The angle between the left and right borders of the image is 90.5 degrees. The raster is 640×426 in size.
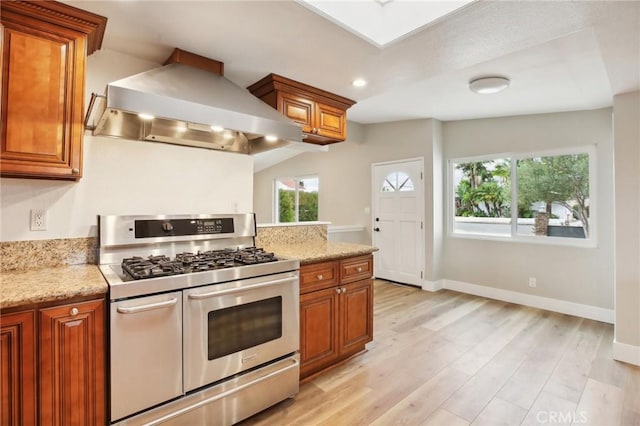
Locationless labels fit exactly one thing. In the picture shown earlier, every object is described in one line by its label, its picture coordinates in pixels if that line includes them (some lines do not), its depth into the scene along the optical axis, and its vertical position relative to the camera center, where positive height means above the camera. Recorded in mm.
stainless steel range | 1540 -593
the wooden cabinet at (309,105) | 2627 +987
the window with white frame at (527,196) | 3770 +259
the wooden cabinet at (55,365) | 1310 -653
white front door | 4902 -74
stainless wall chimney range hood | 1624 +604
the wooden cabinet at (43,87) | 1573 +674
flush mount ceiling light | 2996 +1262
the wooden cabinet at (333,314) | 2285 -766
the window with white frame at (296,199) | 6480 +367
